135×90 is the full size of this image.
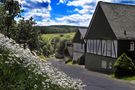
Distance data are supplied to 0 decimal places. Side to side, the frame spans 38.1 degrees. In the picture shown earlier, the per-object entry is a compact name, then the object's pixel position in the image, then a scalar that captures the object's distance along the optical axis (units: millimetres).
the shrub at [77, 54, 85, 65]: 42248
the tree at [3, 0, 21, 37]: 15592
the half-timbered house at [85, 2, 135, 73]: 28820
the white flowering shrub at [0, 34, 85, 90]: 5099
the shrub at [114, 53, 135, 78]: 24622
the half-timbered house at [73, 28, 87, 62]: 45696
